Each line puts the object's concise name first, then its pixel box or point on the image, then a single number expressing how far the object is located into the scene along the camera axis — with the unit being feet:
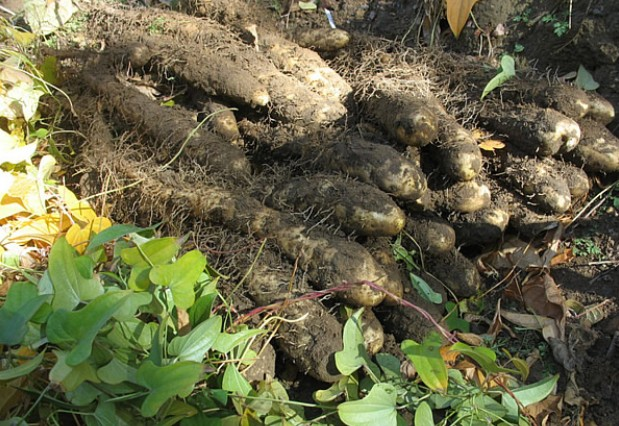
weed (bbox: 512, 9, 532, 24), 6.18
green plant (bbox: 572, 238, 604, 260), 4.95
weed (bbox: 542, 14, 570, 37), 5.90
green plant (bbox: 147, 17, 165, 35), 6.13
